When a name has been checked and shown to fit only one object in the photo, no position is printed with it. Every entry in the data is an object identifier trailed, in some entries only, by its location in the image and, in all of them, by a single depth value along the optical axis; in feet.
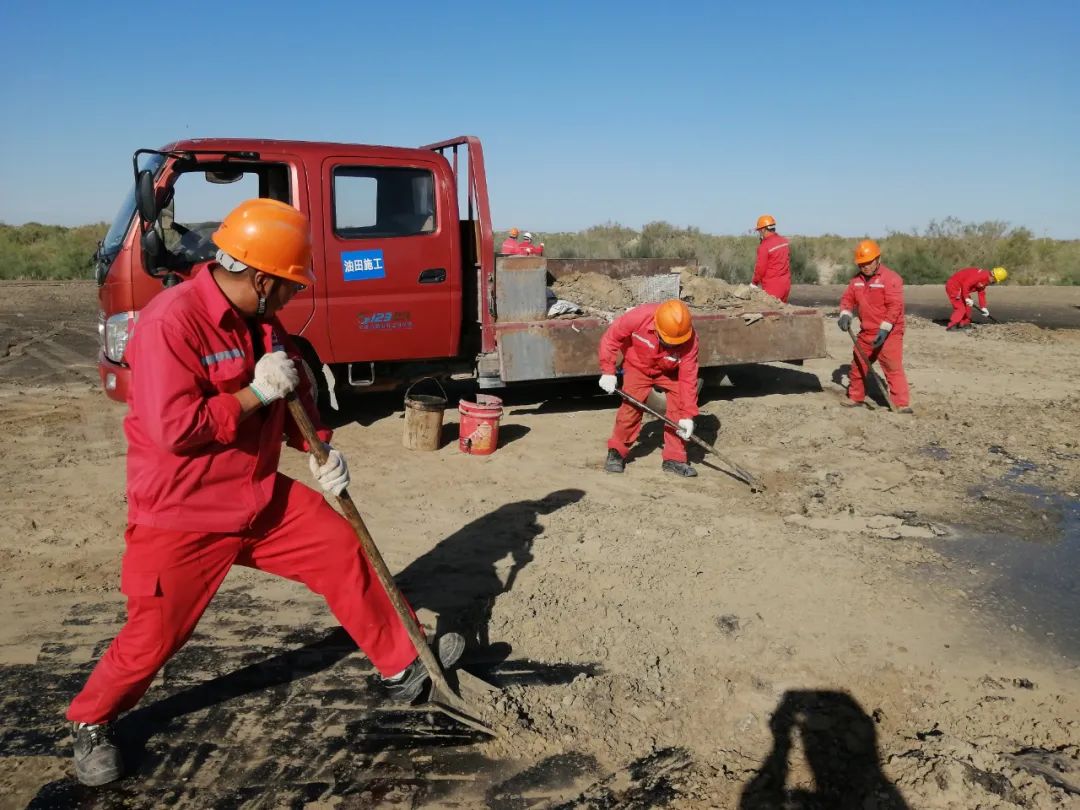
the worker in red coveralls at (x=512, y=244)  36.86
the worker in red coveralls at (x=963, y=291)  44.91
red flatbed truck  20.27
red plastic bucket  22.03
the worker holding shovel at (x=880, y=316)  27.12
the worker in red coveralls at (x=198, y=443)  8.39
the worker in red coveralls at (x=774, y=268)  32.55
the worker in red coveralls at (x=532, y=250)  33.52
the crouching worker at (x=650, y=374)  20.65
